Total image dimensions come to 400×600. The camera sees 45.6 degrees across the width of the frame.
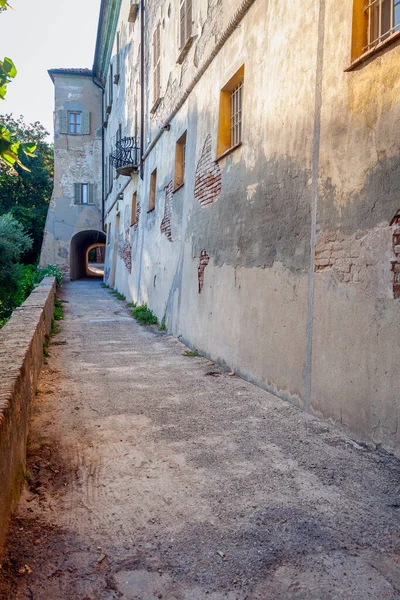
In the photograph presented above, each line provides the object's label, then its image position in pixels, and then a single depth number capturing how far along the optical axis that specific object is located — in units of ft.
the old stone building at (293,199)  10.59
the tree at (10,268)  46.85
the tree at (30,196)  86.88
